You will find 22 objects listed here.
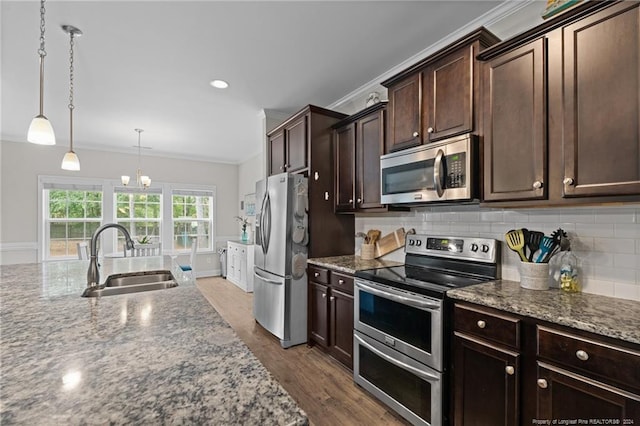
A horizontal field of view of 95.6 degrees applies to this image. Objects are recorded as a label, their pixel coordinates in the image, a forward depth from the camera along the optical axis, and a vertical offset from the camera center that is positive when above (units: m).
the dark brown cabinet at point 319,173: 3.01 +0.43
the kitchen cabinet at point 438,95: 1.86 +0.84
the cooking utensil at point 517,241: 1.70 -0.17
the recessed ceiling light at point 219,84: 3.01 +1.37
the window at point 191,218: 6.20 -0.10
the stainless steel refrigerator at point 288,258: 2.92 -0.46
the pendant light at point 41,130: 1.75 +0.51
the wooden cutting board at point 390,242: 2.73 -0.28
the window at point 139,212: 5.64 +0.03
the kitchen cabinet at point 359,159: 2.62 +0.53
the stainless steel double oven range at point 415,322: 1.67 -0.71
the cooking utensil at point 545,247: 1.62 -0.19
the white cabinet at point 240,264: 5.13 -0.96
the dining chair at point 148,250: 4.25 -0.55
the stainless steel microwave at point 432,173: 1.83 +0.28
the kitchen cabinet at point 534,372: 1.10 -0.70
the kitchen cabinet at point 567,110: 1.28 +0.51
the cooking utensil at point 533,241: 1.66 -0.17
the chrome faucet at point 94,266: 1.57 -0.29
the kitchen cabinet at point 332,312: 2.44 -0.91
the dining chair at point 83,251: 3.84 -0.49
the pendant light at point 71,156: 2.19 +0.47
